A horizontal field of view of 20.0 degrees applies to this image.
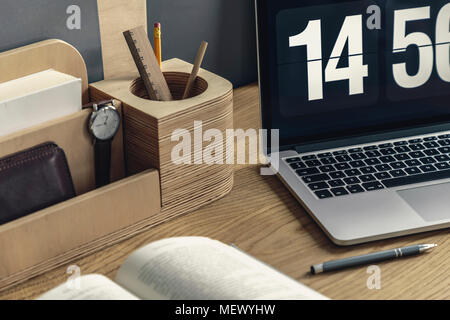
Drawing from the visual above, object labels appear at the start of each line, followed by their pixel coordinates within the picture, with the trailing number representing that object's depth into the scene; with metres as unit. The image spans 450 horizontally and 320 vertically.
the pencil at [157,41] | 1.46
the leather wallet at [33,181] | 1.28
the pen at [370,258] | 1.30
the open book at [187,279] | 1.19
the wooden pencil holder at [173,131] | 1.36
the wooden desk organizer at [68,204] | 1.28
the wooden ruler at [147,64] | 1.40
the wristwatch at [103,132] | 1.36
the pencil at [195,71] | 1.42
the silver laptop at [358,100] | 1.43
